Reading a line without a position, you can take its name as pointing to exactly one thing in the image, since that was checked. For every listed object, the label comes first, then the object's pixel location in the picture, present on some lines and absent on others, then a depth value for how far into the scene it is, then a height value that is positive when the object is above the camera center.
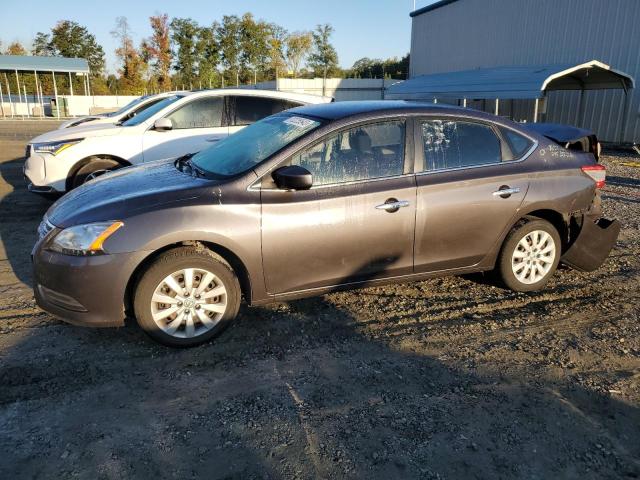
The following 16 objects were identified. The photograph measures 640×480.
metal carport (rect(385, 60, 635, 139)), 16.77 +0.34
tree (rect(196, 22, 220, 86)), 50.50 +3.49
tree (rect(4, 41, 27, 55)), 59.31 +4.40
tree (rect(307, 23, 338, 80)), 59.09 +3.97
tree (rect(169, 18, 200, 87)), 49.75 +4.03
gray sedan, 3.65 -0.95
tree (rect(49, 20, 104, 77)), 59.44 +5.11
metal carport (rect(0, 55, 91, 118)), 37.91 +1.77
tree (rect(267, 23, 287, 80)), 55.07 +4.16
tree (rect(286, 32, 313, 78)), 57.75 +4.67
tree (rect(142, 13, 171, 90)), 49.94 +3.51
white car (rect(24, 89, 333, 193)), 7.64 -0.69
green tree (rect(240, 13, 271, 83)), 52.47 +4.75
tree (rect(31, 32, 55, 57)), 60.66 +4.85
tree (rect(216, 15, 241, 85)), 51.75 +4.92
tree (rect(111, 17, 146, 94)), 48.84 +1.93
